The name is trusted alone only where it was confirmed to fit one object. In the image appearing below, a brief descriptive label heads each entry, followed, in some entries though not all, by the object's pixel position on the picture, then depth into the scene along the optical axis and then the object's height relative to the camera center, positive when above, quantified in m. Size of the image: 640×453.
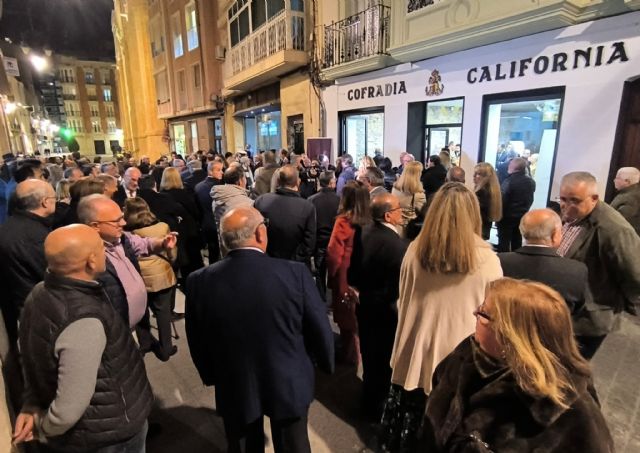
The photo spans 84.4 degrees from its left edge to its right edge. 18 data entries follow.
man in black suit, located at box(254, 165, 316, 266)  3.94 -0.81
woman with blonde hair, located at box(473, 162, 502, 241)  4.91 -0.68
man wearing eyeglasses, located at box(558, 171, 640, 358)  2.49 -0.80
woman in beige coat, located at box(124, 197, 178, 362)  3.01 -1.07
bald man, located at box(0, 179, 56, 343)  2.63 -0.74
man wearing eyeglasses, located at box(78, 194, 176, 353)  2.26 -0.77
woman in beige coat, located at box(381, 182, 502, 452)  1.93 -0.81
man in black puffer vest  1.46 -0.89
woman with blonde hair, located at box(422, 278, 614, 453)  1.01 -0.72
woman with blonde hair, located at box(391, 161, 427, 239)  4.80 -0.66
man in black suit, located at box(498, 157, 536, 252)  5.45 -0.78
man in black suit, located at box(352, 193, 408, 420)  2.58 -1.08
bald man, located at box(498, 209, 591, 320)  2.04 -0.70
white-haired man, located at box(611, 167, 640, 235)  4.21 -0.66
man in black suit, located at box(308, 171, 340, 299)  4.47 -0.84
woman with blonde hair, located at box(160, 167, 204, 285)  4.61 -1.04
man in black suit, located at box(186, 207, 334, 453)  1.75 -0.93
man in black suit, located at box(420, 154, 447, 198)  6.13 -0.61
